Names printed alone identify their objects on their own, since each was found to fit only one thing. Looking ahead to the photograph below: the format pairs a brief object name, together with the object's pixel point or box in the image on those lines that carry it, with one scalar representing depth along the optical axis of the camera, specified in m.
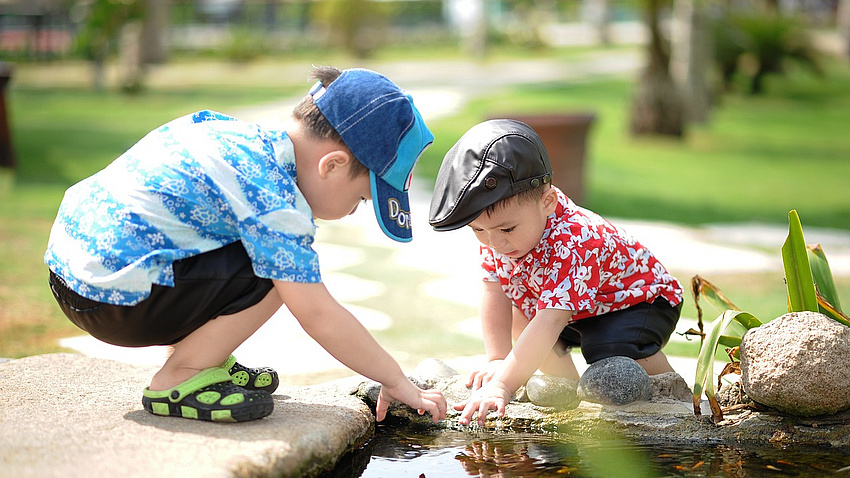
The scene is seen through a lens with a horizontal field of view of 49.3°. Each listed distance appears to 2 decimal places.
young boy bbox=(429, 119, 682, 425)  2.44
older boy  2.15
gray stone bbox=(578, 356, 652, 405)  2.48
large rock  2.29
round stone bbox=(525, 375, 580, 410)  2.55
